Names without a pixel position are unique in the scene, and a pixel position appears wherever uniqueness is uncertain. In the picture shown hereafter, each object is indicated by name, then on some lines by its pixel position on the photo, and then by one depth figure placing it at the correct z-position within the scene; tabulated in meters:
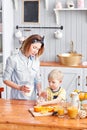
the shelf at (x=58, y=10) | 5.06
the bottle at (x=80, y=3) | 5.07
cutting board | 2.71
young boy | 3.01
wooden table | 2.46
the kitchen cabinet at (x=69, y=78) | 4.95
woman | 3.33
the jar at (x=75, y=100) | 2.73
